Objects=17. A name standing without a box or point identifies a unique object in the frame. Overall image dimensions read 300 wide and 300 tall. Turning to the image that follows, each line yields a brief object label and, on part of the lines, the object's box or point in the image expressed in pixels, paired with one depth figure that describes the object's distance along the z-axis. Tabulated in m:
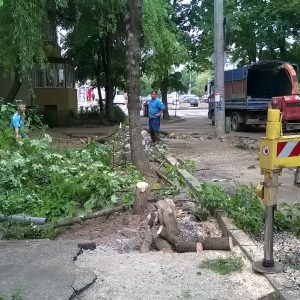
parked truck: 16.23
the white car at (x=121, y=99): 46.21
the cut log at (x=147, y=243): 3.79
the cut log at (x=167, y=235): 3.92
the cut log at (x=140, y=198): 4.74
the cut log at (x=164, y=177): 6.17
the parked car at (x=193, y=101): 53.43
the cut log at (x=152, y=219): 4.32
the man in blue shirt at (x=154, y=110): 11.62
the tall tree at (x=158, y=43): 11.39
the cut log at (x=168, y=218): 4.11
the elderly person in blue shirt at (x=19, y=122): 7.88
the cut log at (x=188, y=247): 3.72
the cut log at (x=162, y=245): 3.83
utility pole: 13.53
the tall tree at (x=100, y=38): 11.64
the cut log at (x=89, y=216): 4.48
